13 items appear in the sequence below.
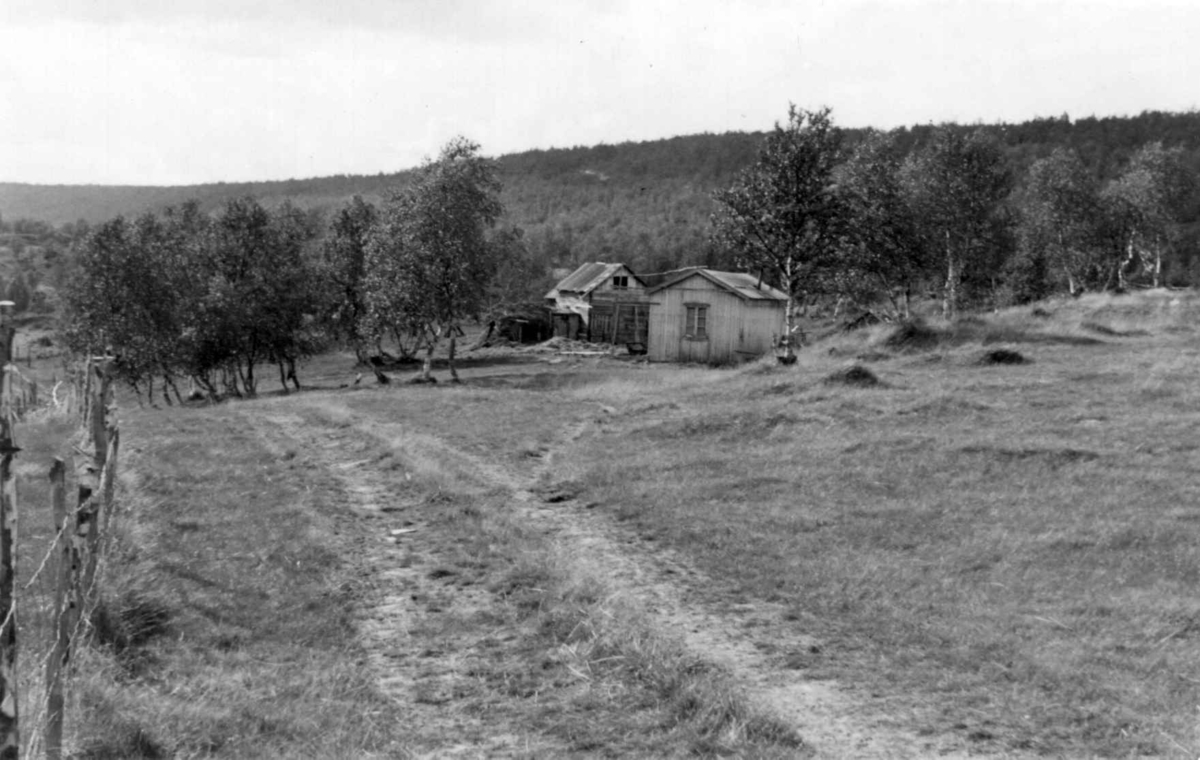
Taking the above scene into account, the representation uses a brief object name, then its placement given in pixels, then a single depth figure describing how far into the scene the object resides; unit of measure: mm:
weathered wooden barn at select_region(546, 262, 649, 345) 80625
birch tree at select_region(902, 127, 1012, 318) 52938
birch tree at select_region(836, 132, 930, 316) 53250
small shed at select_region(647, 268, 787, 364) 59438
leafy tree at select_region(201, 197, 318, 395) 53188
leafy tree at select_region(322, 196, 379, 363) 66500
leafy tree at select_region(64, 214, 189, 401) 52562
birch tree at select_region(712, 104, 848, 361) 41500
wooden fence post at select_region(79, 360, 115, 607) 9352
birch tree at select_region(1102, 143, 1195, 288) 74625
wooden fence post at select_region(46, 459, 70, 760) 6582
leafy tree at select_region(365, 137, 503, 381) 50125
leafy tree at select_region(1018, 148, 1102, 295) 72125
